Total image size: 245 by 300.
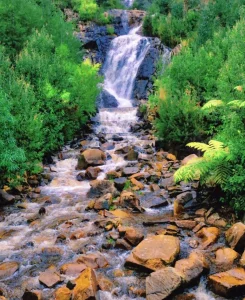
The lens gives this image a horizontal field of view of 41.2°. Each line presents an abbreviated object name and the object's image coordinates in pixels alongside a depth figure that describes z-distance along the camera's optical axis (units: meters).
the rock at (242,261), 6.32
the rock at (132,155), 15.02
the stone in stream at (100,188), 10.98
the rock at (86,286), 5.55
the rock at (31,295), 5.76
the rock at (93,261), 6.82
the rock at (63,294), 5.72
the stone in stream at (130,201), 9.66
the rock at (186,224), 8.22
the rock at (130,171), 12.47
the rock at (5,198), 10.27
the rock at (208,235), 7.43
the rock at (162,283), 5.66
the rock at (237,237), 6.93
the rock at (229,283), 5.67
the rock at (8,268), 6.65
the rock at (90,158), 14.36
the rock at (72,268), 6.54
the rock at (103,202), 9.75
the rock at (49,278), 6.21
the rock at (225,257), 6.60
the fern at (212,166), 8.20
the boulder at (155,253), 6.50
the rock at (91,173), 12.95
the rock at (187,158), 12.20
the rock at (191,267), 6.06
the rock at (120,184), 11.31
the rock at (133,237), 7.61
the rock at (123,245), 7.45
